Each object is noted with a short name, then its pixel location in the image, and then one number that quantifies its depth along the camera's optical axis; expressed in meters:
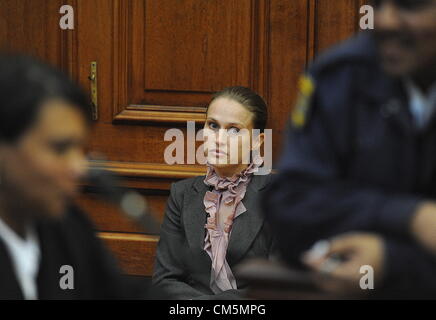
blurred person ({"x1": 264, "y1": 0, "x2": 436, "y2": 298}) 5.41
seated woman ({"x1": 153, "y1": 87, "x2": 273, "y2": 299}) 7.56
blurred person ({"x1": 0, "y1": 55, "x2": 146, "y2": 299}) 5.25
